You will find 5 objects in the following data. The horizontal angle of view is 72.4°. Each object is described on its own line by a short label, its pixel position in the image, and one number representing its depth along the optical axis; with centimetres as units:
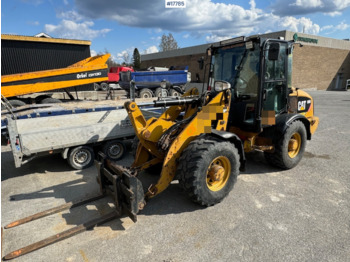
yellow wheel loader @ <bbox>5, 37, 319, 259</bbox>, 344
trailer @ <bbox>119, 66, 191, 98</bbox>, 1500
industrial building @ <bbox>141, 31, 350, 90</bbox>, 2504
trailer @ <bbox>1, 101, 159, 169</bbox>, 469
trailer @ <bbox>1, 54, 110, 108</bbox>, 873
